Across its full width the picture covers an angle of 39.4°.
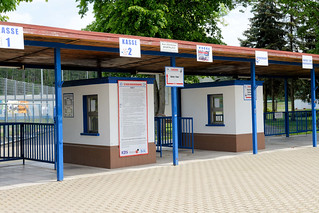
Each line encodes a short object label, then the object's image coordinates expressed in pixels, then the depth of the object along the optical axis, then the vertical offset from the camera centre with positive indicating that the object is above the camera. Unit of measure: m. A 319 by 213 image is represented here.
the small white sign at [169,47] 10.49 +1.57
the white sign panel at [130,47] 9.72 +1.46
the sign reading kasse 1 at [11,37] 7.93 +1.41
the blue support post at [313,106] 16.03 +0.14
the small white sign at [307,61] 14.39 +1.59
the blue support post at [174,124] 11.85 -0.32
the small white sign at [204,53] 11.23 +1.49
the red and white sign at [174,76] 11.54 +0.95
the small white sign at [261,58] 12.89 +1.56
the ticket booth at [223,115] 14.88 -0.10
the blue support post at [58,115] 9.60 -0.01
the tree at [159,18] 22.88 +5.32
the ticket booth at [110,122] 11.55 -0.22
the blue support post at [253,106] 13.91 +0.16
